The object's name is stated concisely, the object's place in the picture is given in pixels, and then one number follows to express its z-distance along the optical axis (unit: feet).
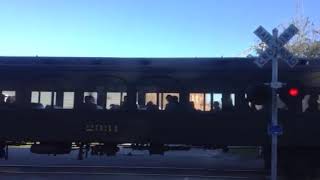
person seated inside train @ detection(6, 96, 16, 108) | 37.96
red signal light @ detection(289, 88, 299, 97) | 34.17
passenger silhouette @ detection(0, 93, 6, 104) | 38.17
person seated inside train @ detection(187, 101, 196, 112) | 36.62
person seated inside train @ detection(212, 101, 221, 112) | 36.22
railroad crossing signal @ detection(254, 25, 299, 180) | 29.99
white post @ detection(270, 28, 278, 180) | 29.91
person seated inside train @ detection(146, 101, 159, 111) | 36.65
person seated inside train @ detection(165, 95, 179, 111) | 36.65
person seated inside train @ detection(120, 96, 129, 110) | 36.84
